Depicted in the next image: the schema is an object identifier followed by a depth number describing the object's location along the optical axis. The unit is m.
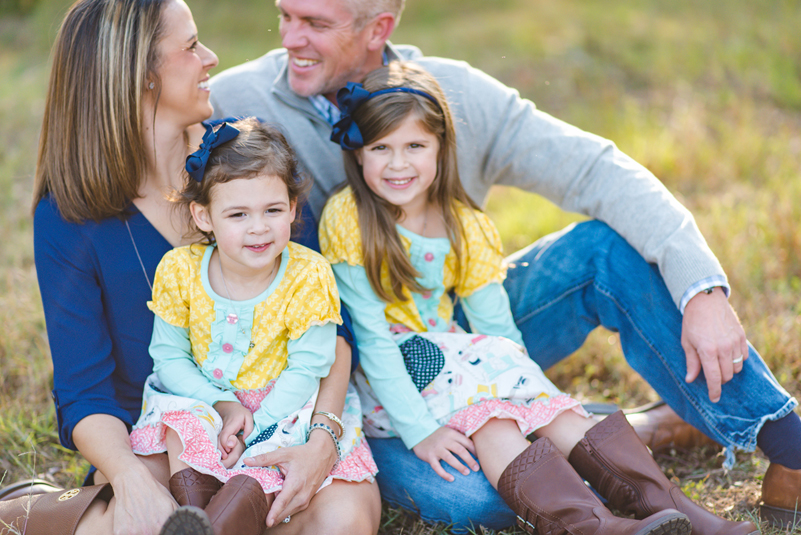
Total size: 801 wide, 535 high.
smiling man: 2.06
